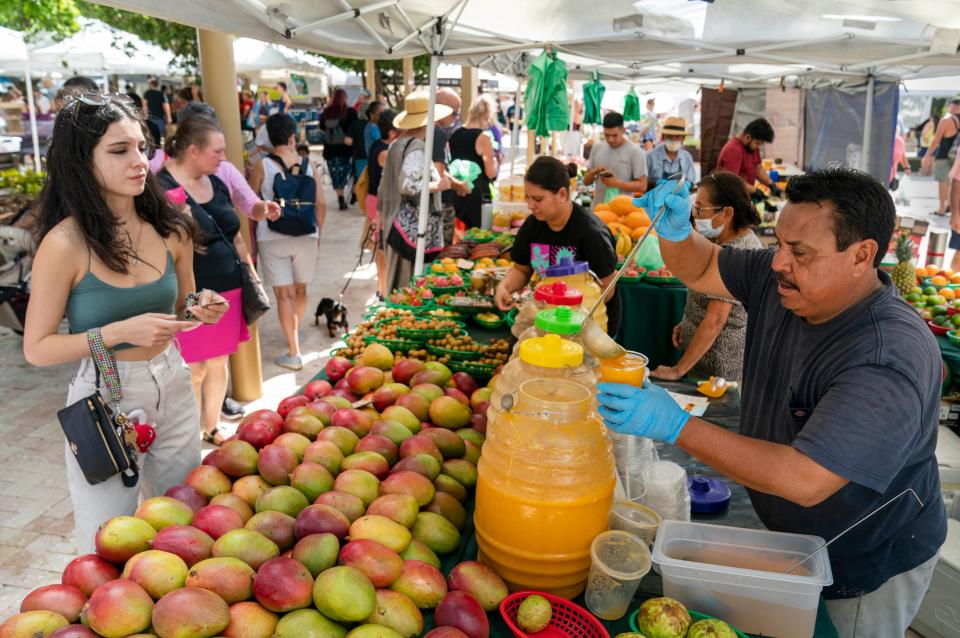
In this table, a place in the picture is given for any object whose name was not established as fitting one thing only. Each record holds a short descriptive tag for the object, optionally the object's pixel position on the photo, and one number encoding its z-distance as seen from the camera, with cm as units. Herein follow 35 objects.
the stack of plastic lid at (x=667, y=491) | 195
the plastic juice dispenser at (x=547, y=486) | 167
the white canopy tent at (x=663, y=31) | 450
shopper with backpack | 563
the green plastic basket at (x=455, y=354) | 336
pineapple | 536
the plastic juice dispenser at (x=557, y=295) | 242
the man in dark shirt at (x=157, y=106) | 1542
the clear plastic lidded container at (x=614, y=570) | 168
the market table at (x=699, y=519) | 171
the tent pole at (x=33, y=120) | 1076
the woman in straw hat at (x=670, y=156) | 862
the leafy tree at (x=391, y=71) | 2376
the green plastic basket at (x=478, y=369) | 321
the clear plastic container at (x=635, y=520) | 184
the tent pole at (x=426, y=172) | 518
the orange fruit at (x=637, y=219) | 613
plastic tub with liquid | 162
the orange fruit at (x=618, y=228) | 598
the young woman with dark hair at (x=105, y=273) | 234
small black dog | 695
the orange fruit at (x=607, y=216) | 628
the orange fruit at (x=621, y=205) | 639
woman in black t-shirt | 371
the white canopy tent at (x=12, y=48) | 970
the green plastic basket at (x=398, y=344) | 350
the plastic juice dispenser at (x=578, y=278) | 304
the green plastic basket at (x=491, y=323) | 407
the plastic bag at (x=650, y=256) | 544
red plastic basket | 160
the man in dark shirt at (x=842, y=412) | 164
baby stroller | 567
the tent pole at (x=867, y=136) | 763
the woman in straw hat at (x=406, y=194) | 599
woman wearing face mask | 381
